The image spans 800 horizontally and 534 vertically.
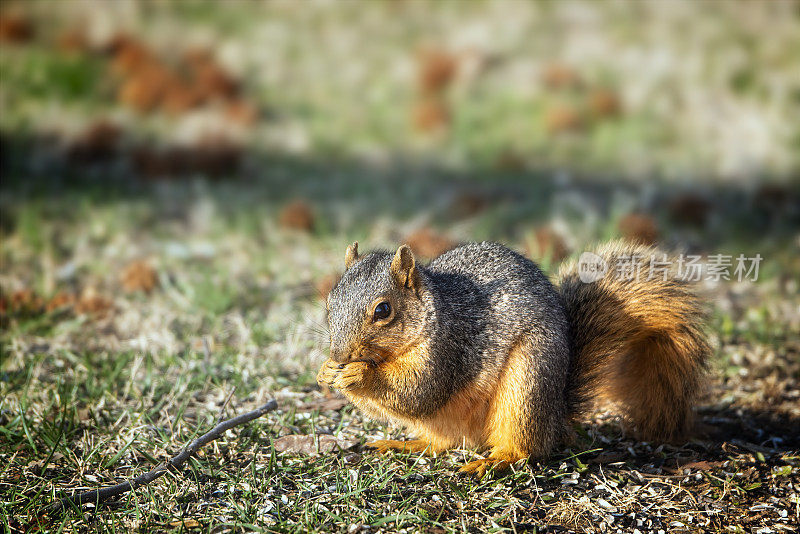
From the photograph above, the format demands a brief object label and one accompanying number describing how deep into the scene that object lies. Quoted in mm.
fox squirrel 5297
